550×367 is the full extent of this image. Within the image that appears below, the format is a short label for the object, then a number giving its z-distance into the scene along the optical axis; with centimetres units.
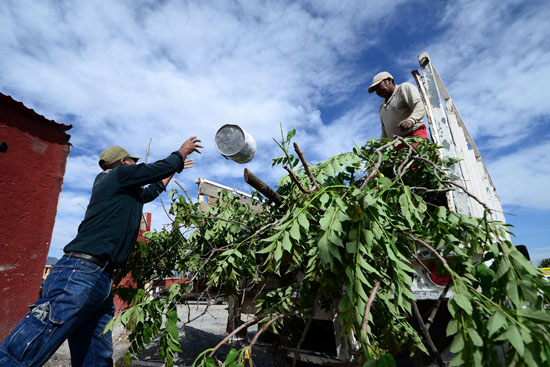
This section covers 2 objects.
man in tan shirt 293
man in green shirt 173
